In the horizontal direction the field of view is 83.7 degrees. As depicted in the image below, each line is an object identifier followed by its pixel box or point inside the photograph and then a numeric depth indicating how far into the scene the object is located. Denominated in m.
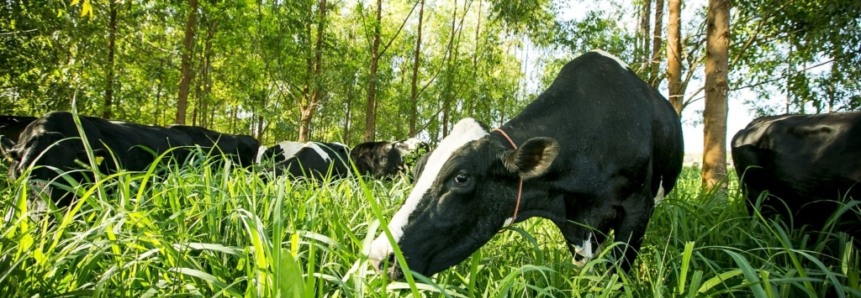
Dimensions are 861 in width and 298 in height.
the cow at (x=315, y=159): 10.57
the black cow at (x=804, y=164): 3.08
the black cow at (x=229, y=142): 8.34
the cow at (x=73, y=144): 3.90
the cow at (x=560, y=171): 2.29
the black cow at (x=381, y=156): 13.07
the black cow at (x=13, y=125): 5.65
